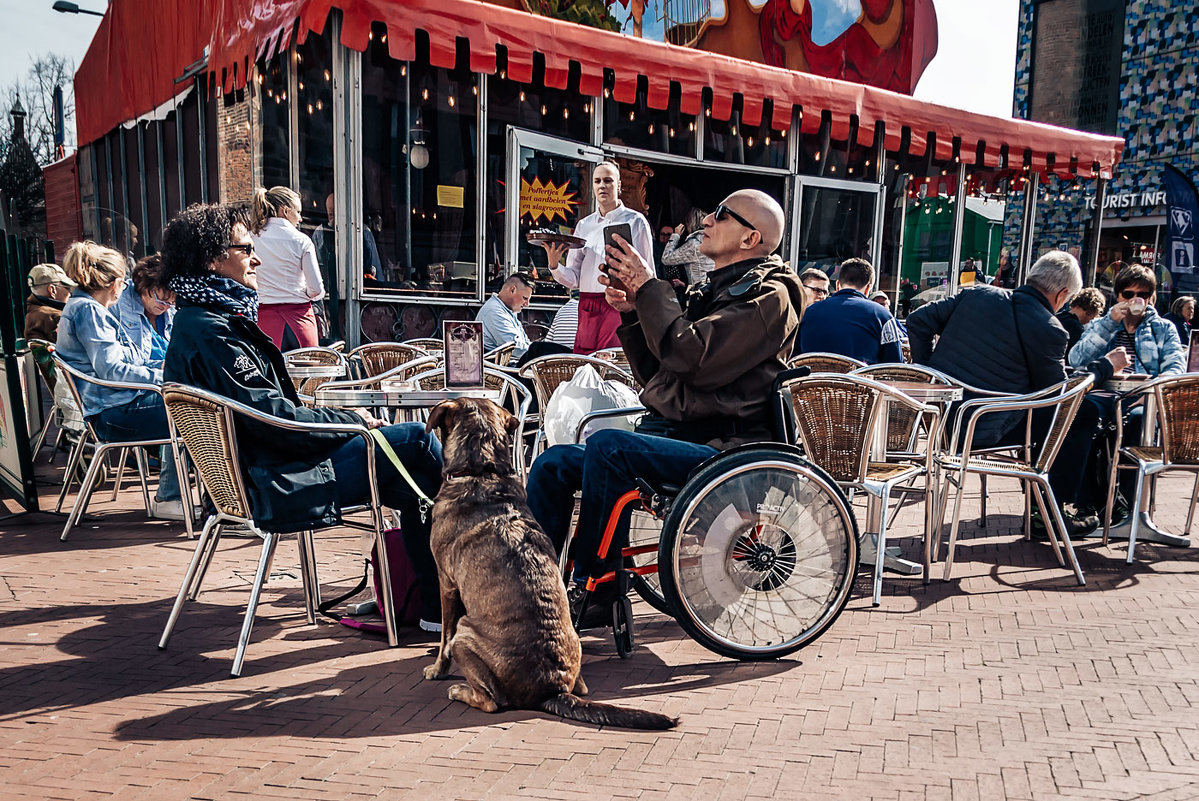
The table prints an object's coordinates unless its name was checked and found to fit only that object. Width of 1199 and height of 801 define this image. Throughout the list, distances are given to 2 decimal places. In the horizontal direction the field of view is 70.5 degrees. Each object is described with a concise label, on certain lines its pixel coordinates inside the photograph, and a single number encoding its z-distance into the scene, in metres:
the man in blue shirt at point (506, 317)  7.16
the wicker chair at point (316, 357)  6.05
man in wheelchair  3.20
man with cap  7.27
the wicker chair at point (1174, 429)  4.86
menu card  3.80
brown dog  2.66
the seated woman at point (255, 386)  3.17
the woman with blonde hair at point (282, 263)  6.32
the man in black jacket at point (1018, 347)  4.89
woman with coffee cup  6.13
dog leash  3.28
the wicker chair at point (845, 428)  4.03
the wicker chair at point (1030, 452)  4.30
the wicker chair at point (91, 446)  4.86
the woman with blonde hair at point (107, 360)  4.98
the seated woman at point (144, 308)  5.53
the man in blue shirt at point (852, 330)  5.70
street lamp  18.00
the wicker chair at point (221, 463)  3.08
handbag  3.55
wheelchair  3.15
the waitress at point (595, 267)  5.88
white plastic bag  4.17
